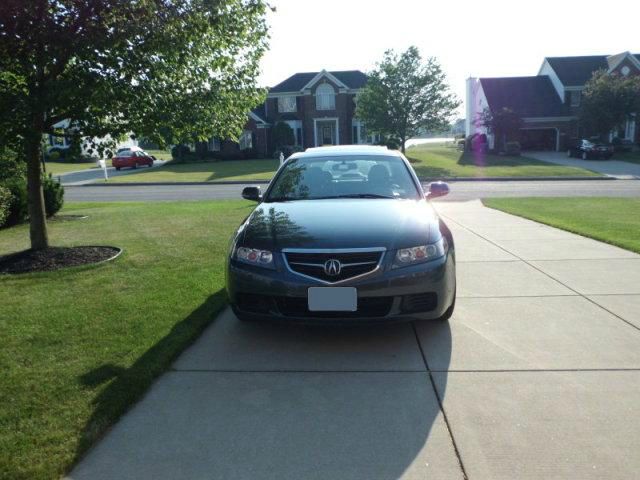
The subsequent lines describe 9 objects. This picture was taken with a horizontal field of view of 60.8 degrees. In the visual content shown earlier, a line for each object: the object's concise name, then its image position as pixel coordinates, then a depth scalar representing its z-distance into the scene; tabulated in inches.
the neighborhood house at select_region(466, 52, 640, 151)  1722.4
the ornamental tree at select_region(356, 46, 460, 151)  1439.5
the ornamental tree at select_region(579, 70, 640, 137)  1456.7
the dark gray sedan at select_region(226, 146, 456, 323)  160.2
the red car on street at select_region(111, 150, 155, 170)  1581.0
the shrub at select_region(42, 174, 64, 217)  506.6
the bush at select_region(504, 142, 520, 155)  1574.8
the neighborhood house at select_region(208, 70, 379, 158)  1838.1
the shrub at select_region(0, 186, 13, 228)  421.7
